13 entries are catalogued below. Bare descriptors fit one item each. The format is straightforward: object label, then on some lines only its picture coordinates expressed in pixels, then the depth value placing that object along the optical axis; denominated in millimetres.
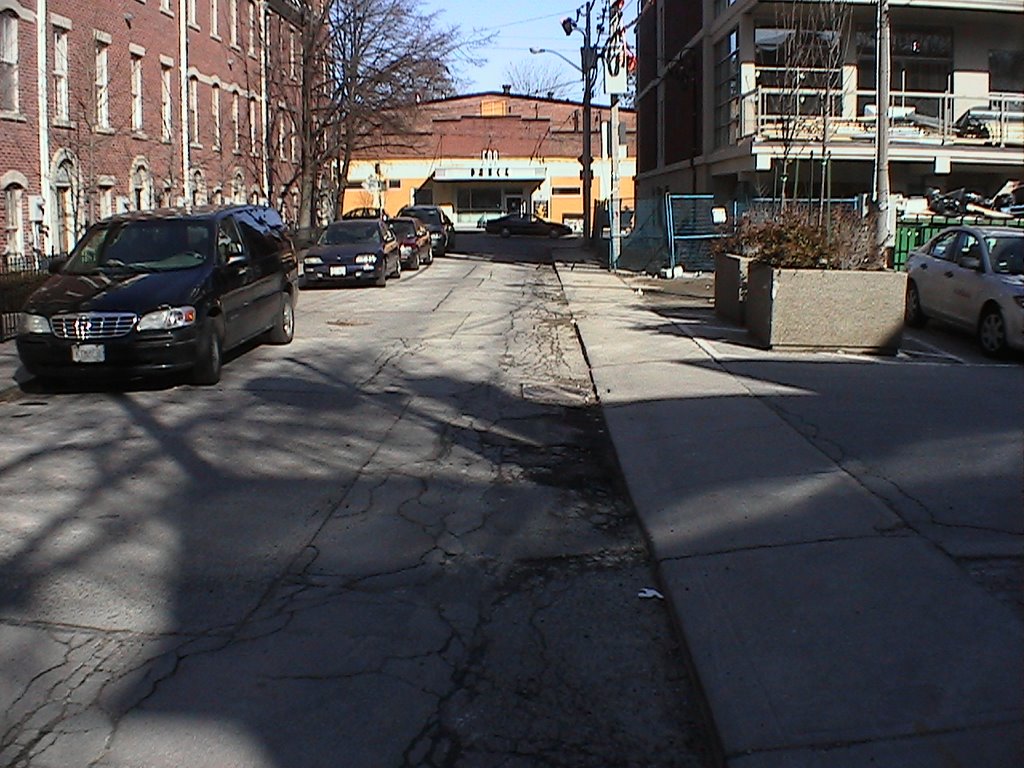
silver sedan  13758
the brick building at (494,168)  74250
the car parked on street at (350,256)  25281
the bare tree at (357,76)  39625
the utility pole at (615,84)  31156
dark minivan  11406
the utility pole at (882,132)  17891
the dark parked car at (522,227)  63625
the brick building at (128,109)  24578
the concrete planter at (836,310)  13281
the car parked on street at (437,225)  41531
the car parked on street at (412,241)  32344
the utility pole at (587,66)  39062
